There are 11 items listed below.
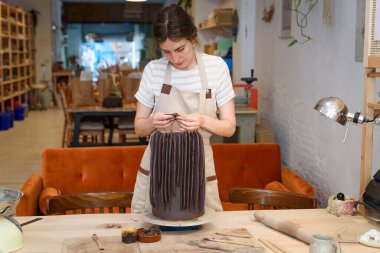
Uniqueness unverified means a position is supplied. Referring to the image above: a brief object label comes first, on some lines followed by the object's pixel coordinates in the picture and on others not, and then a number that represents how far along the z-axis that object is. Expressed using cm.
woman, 215
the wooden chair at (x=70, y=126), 720
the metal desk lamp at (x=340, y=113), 183
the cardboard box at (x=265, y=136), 480
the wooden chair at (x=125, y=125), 731
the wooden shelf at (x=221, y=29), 707
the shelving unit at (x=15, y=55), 1141
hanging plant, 379
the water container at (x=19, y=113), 1169
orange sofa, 384
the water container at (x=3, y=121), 1020
